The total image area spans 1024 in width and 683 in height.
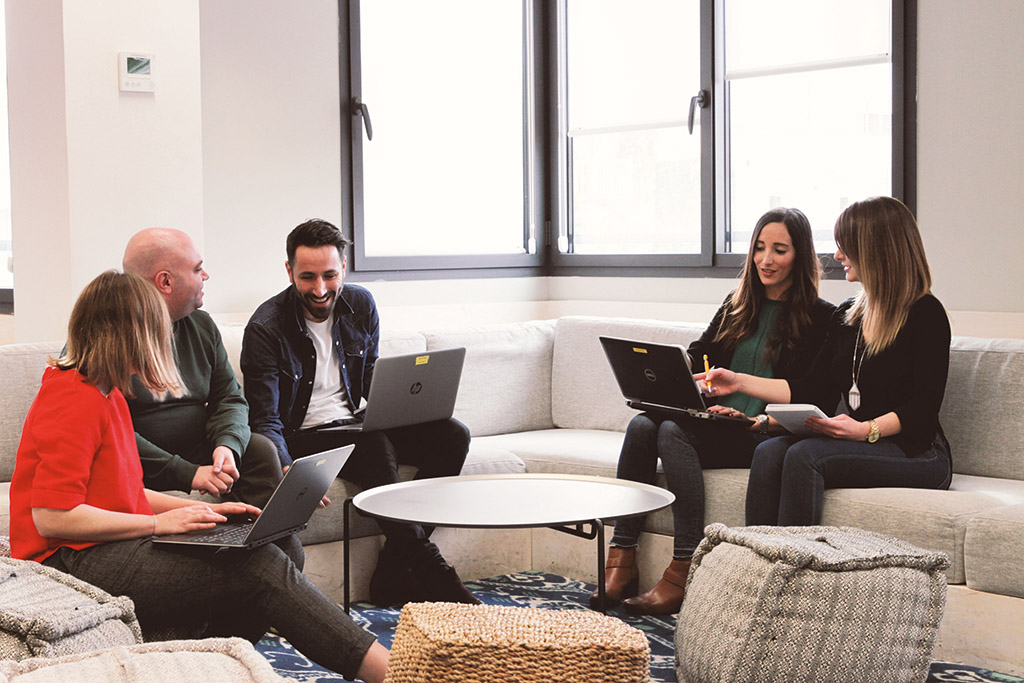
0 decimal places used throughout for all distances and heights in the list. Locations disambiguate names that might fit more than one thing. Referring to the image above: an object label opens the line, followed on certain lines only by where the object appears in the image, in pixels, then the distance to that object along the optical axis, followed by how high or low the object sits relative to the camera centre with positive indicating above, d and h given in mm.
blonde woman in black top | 3242 -401
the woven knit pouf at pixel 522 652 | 2102 -712
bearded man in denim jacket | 3461 -428
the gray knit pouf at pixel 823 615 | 2650 -823
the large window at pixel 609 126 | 4637 +561
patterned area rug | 2922 -1059
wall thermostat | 3936 +621
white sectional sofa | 2938 -664
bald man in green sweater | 3168 -412
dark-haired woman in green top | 3504 -361
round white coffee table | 2740 -617
